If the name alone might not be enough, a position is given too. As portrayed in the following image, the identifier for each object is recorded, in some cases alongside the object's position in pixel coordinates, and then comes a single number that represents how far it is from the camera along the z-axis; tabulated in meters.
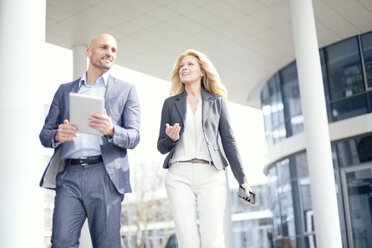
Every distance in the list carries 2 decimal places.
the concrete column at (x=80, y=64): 9.20
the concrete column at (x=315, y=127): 7.47
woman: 3.27
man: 2.91
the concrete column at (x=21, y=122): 3.32
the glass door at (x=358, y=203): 10.59
